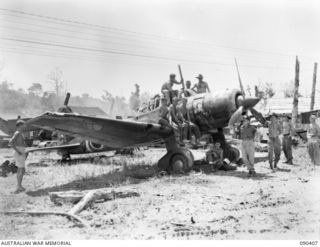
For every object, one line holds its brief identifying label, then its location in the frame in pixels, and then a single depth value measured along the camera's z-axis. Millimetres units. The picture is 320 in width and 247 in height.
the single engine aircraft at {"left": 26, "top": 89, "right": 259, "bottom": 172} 9891
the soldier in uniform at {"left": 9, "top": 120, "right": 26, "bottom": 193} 8977
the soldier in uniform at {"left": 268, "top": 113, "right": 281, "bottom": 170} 11148
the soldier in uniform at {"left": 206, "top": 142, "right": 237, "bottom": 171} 10750
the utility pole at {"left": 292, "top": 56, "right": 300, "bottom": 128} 22284
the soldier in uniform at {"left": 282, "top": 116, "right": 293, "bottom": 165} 11953
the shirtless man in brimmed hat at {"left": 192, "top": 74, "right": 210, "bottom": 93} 12852
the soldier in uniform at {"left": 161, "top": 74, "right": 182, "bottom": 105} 11297
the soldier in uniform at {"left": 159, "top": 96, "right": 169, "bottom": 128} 10688
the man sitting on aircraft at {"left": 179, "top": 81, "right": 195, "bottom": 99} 11545
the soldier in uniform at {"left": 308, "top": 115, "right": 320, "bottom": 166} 11406
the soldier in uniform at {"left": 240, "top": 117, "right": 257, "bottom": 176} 9742
